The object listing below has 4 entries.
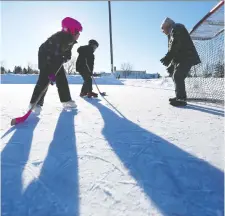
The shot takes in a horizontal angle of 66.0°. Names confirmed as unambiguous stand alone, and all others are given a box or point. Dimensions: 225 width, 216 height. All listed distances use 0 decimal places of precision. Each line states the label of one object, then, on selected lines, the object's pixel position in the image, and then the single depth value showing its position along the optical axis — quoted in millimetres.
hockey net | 2842
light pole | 10617
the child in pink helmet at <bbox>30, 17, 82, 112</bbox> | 2237
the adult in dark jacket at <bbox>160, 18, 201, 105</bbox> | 2561
